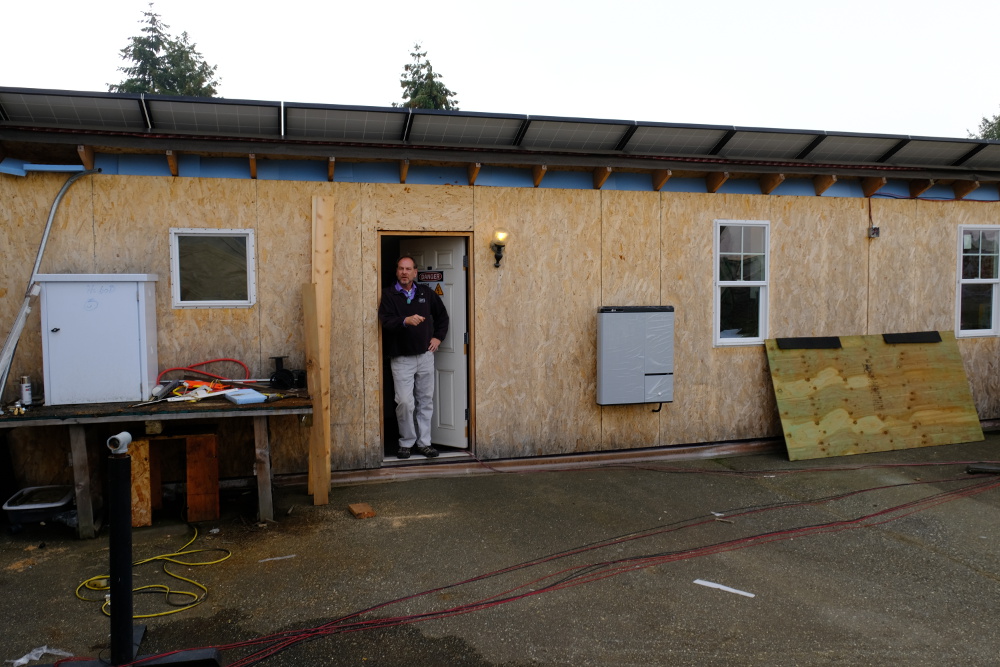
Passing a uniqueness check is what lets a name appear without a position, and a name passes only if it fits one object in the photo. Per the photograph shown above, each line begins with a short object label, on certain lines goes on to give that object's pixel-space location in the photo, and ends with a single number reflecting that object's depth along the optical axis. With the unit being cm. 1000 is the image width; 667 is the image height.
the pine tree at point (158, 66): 2552
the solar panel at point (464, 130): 646
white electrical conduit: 547
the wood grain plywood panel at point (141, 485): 546
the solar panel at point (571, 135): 677
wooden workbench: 509
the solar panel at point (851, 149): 763
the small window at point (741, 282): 786
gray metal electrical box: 730
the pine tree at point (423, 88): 2327
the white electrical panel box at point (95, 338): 534
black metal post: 331
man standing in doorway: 686
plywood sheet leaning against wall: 782
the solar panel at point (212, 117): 586
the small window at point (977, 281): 870
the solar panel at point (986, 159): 811
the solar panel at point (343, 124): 614
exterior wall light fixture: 704
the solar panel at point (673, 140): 710
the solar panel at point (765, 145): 737
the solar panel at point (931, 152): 790
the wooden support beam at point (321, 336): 601
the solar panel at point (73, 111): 559
